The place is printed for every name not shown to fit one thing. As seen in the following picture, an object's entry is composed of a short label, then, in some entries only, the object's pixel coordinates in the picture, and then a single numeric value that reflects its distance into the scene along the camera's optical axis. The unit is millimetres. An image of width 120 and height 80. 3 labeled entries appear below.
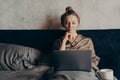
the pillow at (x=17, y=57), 2334
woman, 2266
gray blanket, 2022
